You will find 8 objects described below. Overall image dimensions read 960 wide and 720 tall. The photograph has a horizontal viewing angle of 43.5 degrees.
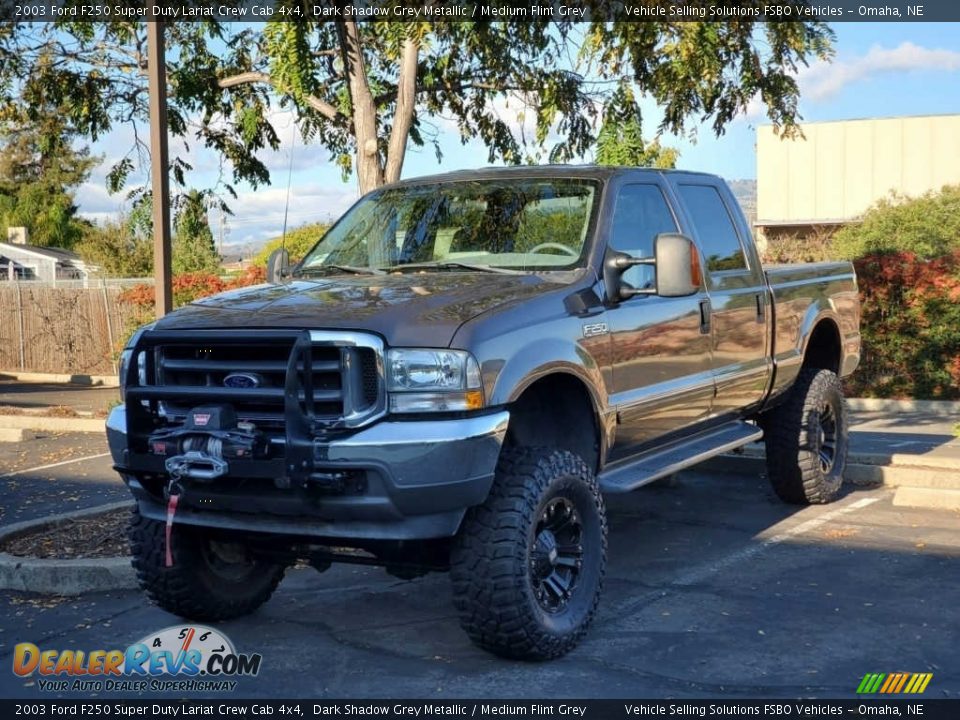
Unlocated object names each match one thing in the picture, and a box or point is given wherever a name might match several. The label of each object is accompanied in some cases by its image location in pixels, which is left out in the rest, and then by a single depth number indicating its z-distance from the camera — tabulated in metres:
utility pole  8.30
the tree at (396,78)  9.81
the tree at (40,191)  57.31
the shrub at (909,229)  18.50
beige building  37.19
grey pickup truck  4.79
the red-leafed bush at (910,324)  14.21
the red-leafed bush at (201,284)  18.38
